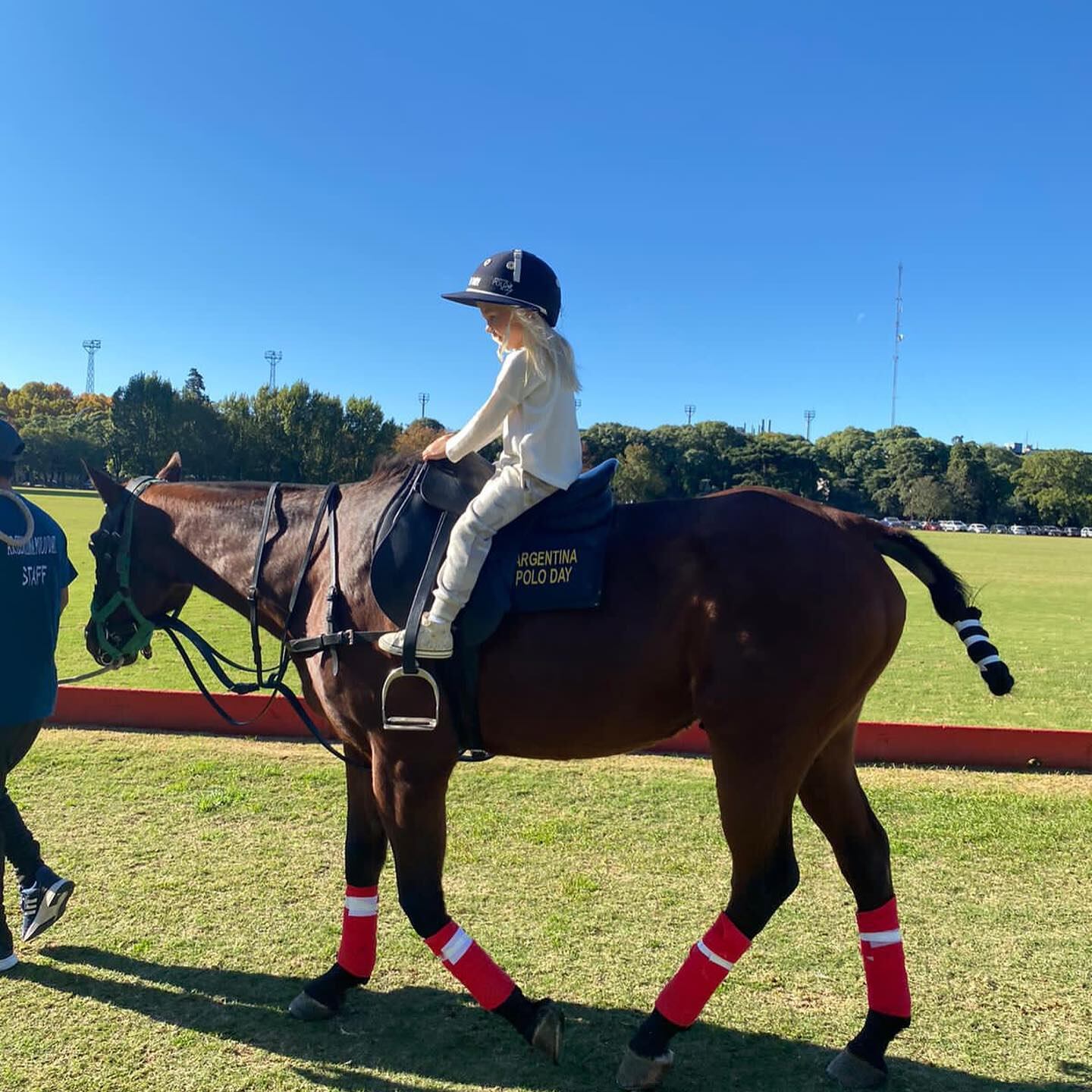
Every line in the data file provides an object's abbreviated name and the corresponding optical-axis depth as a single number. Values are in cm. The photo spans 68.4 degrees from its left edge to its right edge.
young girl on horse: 276
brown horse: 275
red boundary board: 616
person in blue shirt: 356
